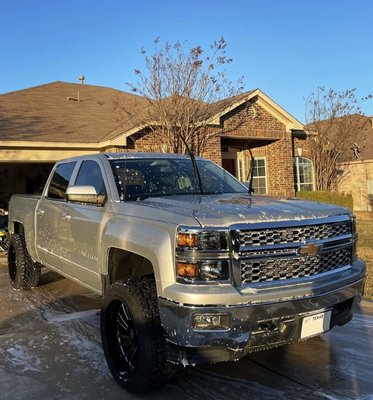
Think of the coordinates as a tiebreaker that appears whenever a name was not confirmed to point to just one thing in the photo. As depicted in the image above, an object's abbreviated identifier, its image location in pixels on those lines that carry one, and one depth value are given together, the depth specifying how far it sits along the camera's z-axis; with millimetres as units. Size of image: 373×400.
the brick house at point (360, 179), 24692
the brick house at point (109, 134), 12961
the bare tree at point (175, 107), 13398
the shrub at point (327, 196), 17125
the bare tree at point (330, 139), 18938
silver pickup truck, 3096
